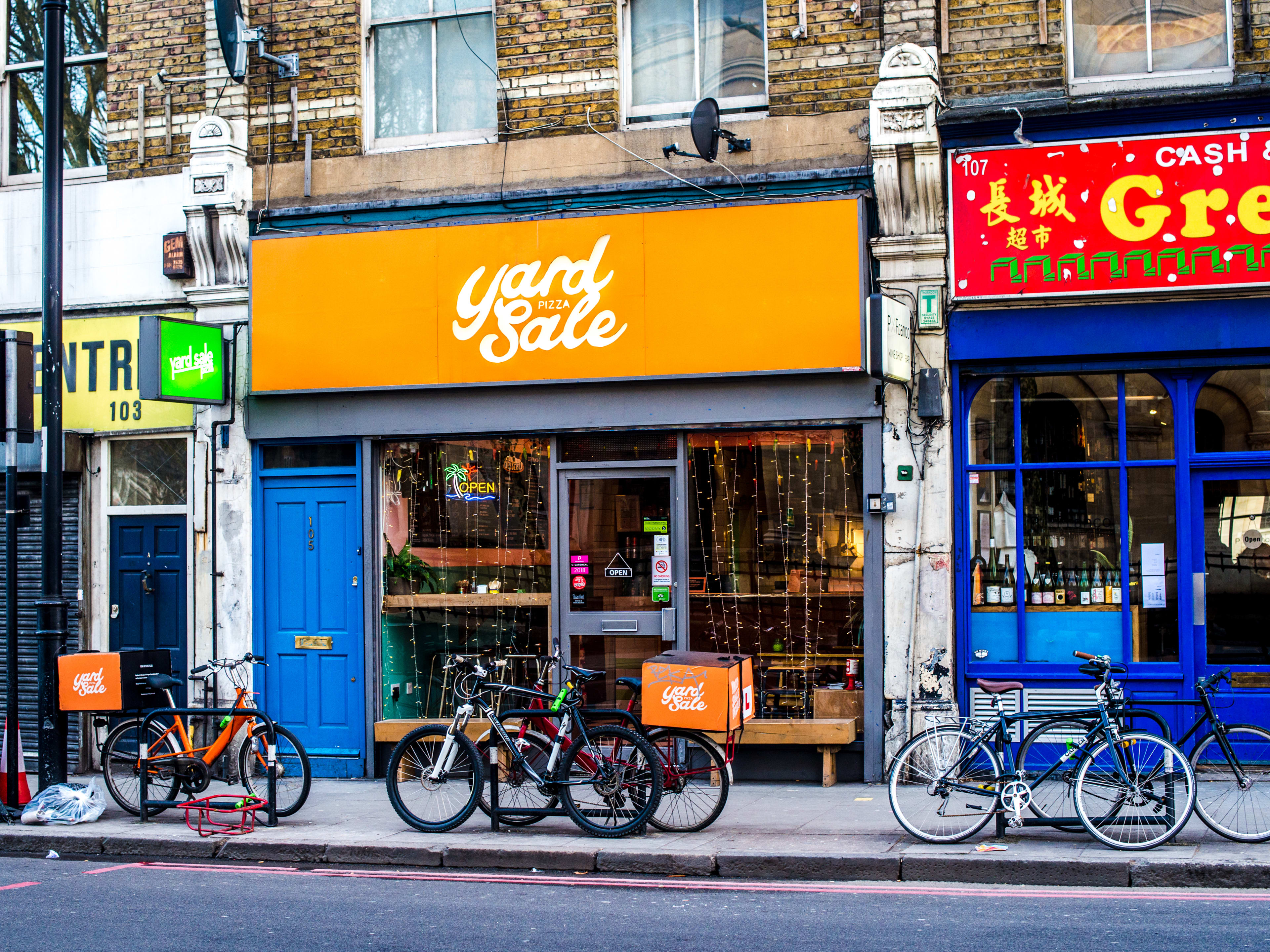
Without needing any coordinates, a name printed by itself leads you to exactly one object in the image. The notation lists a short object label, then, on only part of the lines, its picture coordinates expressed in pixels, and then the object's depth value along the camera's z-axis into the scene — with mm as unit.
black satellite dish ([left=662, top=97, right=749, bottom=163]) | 10836
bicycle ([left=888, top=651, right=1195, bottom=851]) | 8086
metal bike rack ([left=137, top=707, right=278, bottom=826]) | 9625
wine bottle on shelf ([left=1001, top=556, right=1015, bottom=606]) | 10875
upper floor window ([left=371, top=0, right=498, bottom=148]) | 12273
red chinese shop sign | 10266
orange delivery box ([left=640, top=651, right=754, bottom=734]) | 9039
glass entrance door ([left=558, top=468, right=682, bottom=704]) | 11398
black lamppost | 10273
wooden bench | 10797
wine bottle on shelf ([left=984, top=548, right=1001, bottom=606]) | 10898
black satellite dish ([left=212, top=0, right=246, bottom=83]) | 12070
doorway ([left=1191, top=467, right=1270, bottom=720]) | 10453
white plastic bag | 10055
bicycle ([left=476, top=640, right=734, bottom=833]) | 9086
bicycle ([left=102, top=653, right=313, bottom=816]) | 9891
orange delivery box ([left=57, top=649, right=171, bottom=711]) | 10328
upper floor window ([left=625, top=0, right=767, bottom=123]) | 11625
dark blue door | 12570
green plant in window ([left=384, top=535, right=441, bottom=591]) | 12070
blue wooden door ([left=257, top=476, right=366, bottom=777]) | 11961
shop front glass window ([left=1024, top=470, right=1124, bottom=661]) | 10703
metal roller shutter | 12617
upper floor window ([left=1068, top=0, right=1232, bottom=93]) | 10695
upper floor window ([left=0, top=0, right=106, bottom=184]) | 13336
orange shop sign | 10875
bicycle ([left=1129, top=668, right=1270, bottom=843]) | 8109
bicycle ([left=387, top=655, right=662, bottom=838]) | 9016
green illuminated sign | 11617
